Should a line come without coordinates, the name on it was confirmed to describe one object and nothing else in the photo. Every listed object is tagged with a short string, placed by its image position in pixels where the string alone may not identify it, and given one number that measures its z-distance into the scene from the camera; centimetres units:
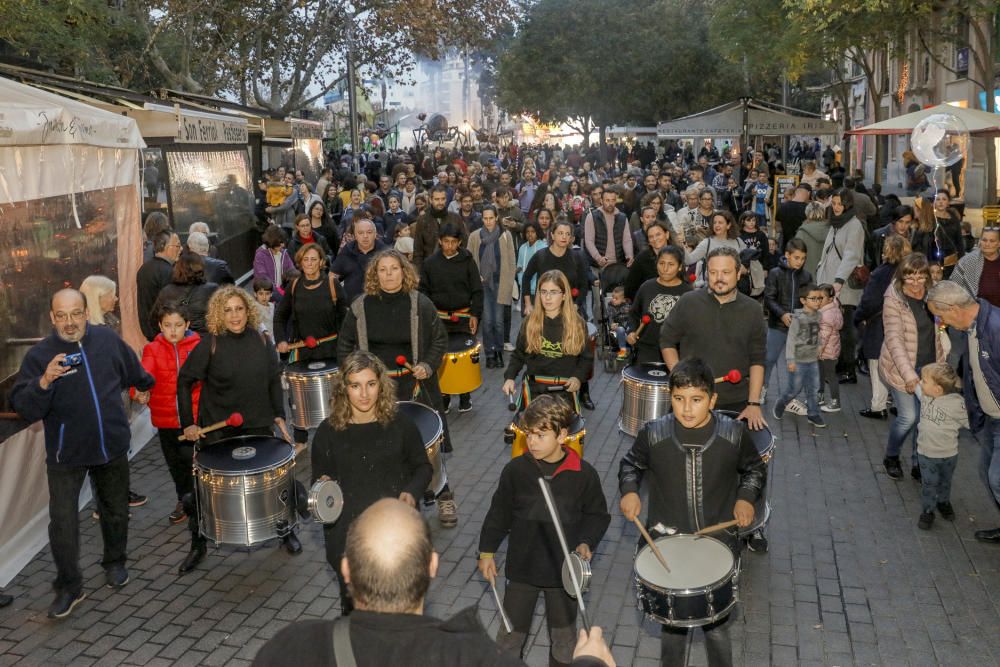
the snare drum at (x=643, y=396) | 774
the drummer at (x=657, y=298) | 854
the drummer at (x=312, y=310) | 925
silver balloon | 1508
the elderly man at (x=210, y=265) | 955
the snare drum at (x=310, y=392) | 870
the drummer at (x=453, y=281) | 1041
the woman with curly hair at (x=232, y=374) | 680
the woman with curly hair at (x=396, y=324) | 753
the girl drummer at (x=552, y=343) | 739
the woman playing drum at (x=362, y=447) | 528
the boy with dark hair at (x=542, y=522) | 482
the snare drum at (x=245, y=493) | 612
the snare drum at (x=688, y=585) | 435
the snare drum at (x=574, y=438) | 632
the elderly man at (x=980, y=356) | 657
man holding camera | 623
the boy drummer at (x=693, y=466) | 489
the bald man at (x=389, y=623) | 257
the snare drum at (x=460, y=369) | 936
